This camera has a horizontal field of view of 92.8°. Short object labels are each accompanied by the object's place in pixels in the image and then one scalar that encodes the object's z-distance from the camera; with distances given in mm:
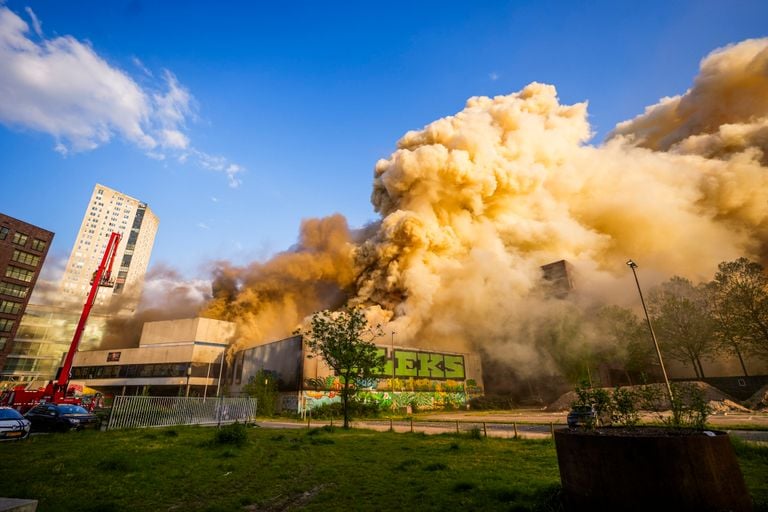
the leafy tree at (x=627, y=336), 50906
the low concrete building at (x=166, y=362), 64125
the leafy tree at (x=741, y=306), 40906
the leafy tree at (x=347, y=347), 26859
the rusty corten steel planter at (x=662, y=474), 5102
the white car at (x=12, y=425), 15242
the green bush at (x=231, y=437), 15164
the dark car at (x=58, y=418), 19359
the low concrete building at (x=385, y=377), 44594
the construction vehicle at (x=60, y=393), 29202
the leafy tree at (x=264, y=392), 41472
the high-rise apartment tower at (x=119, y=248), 130500
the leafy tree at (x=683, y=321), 46219
